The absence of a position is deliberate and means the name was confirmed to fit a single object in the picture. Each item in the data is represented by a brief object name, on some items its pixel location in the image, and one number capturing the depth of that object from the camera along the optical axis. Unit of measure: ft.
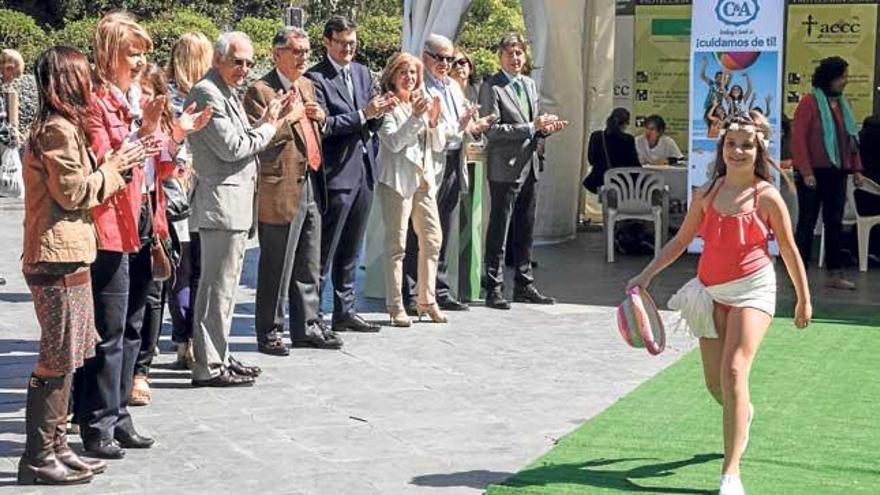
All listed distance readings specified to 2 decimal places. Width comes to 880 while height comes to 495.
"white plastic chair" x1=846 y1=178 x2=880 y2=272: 46.06
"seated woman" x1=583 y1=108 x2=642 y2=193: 49.67
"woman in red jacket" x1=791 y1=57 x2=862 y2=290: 41.45
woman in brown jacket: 20.30
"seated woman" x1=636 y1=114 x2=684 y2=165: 53.26
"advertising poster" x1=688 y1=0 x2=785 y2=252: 42.93
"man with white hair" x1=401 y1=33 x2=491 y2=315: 35.22
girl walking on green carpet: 20.81
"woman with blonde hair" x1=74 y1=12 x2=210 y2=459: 22.04
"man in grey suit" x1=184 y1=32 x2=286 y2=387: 26.68
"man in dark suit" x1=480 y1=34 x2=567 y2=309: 37.32
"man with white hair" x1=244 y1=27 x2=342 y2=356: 29.73
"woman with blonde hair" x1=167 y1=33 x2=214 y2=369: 27.35
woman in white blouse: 33.76
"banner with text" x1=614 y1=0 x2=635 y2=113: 59.99
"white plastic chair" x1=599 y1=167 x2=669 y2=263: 48.01
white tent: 49.78
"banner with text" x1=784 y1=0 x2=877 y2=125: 57.57
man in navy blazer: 32.14
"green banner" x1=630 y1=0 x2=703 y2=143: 59.11
